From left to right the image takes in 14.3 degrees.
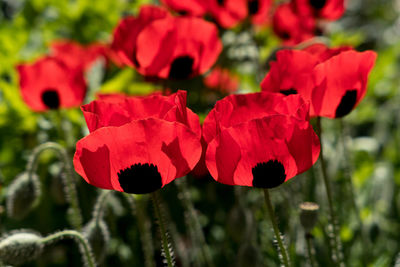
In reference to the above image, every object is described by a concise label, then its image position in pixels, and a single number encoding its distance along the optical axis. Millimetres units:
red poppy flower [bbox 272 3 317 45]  1389
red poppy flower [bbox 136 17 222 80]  1160
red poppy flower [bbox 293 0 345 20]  1315
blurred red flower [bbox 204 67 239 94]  1769
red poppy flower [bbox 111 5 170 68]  1180
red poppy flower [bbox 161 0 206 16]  1265
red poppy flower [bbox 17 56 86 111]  1274
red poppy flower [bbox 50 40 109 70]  1611
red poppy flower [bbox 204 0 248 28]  1276
